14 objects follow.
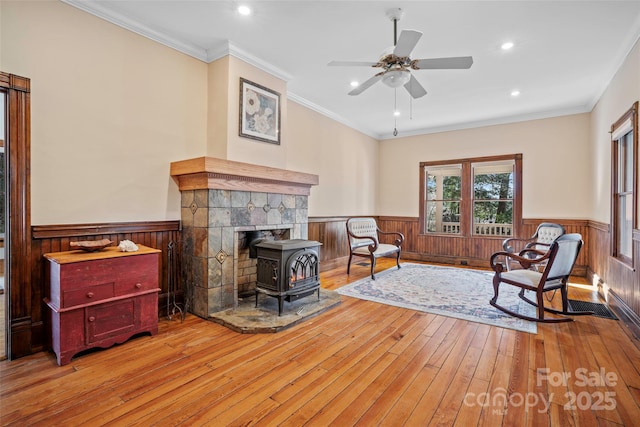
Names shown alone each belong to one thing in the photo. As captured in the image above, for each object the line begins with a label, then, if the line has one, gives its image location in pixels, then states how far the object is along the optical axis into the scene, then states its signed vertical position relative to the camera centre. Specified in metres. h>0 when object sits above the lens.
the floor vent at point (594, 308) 3.40 -1.12
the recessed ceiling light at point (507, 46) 3.34 +1.84
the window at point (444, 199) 6.78 +0.30
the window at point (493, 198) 6.21 +0.30
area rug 3.37 -1.10
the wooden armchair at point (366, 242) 5.21 -0.55
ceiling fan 2.62 +1.34
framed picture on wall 3.66 +1.24
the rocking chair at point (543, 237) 4.80 -0.40
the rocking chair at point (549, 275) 3.14 -0.68
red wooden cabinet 2.32 -0.70
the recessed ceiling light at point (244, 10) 2.79 +1.86
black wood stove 3.25 -0.62
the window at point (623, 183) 3.24 +0.35
